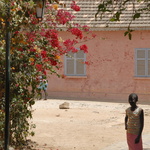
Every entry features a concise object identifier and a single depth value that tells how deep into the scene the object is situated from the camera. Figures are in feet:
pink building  88.32
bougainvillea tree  36.14
